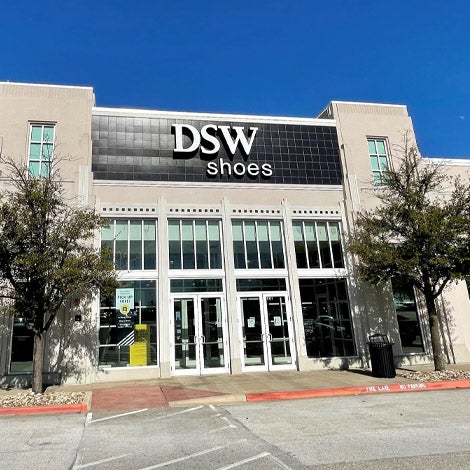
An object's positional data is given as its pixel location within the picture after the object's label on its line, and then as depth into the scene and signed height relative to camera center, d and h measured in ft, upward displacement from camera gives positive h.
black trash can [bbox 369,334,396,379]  40.34 -2.53
